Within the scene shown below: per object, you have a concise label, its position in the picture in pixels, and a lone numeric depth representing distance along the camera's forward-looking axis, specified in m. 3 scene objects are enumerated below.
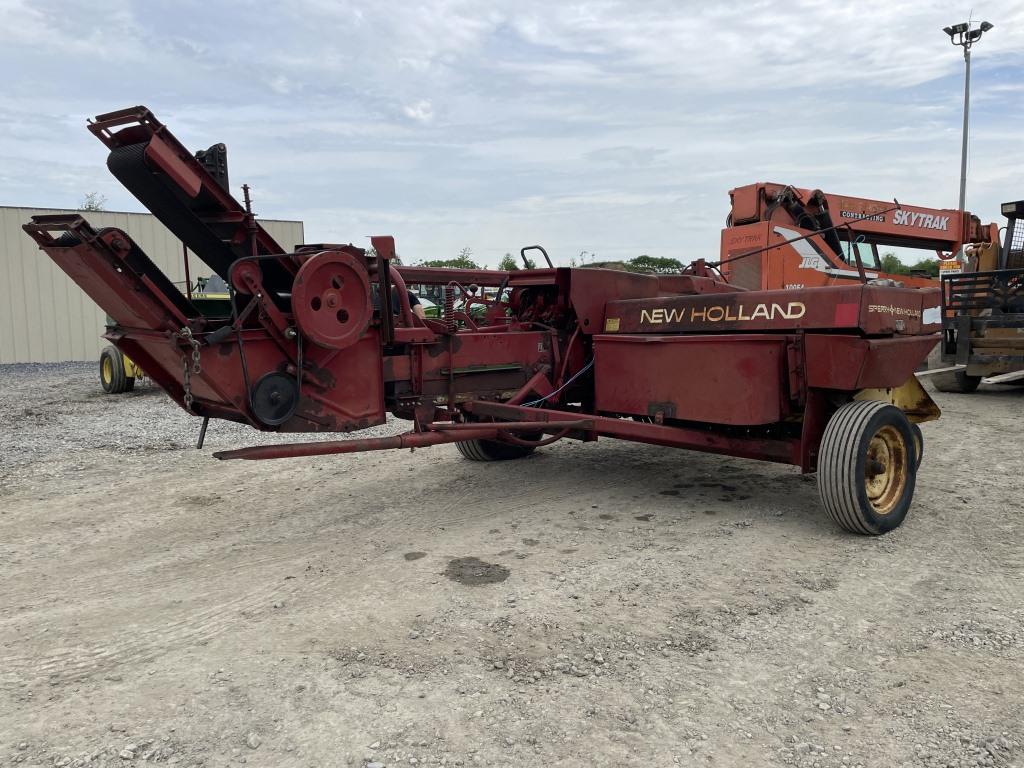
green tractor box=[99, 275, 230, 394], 12.13
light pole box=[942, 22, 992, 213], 20.73
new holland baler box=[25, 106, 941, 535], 3.99
